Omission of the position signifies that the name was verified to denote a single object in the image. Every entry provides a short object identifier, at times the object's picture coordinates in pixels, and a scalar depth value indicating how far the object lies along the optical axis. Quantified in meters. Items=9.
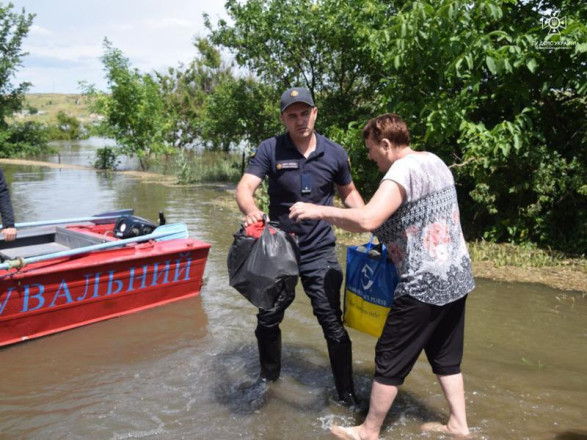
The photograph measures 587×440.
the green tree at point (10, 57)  32.44
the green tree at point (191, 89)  31.03
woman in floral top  2.61
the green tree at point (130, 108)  22.08
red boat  4.71
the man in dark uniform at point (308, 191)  3.31
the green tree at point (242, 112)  15.80
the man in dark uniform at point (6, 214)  4.85
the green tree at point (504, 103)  6.64
